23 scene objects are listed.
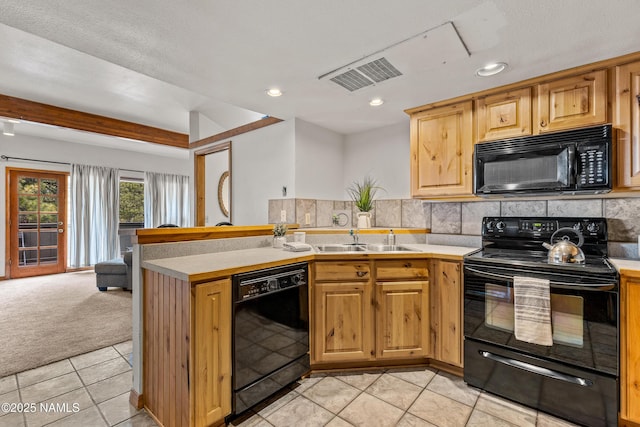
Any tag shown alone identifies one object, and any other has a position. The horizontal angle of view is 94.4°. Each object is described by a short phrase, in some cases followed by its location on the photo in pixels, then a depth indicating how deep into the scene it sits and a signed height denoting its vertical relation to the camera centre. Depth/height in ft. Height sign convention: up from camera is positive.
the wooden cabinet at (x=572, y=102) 6.21 +2.38
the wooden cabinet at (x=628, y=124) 5.88 +1.74
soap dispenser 9.12 -0.82
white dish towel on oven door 5.68 -1.94
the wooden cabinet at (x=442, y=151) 7.84 +1.68
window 21.65 +0.75
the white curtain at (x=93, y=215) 18.93 -0.10
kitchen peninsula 4.93 -2.04
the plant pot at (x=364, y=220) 9.98 -0.27
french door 17.31 -0.50
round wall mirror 14.73 +1.11
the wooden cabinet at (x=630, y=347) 5.16 -2.40
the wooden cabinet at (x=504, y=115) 7.02 +2.37
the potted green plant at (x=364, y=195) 10.04 +0.61
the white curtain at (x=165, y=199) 22.30 +1.07
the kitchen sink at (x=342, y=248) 8.79 -1.07
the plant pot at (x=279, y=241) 8.21 -0.80
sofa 14.25 -2.98
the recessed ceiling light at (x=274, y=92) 7.78 +3.21
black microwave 6.01 +1.05
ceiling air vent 6.47 +3.20
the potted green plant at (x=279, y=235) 8.24 -0.64
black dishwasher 5.48 -2.43
